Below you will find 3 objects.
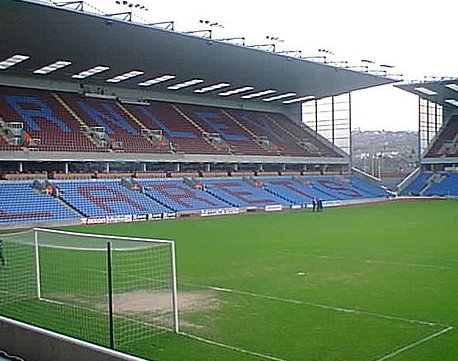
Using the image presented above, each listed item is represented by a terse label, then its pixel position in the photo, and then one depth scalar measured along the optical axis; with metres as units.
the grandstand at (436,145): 53.94
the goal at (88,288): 9.00
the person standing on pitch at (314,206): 39.38
